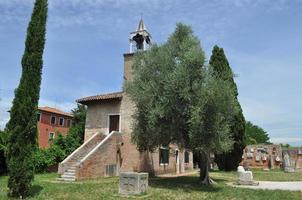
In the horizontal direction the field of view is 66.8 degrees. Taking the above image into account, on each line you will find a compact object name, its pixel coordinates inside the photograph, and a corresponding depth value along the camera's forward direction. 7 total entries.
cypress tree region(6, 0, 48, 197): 9.64
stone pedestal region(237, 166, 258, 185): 13.34
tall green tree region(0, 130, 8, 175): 17.11
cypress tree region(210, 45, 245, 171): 20.92
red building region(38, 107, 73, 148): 31.37
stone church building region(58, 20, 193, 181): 16.21
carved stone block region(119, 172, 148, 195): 10.55
